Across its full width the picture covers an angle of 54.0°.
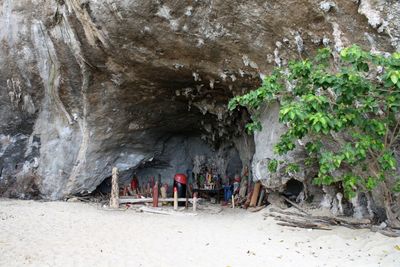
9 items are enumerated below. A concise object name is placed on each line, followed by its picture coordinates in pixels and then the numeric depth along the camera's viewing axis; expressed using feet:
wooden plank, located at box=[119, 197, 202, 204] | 36.19
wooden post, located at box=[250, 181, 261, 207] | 34.83
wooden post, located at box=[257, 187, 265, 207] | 34.78
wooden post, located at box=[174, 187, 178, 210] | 34.93
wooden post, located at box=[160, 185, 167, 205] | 39.37
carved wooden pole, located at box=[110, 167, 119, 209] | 35.29
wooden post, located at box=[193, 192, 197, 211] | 34.47
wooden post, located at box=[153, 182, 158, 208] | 35.70
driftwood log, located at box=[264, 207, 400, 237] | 22.79
